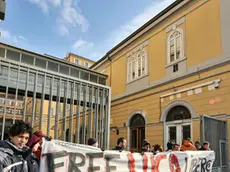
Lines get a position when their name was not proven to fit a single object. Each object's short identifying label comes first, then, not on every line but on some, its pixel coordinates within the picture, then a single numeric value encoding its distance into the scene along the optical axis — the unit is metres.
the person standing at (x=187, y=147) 5.10
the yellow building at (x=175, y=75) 6.55
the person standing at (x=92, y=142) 3.55
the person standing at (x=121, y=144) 3.91
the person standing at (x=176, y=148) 5.02
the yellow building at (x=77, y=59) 24.90
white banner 2.48
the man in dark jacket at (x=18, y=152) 1.68
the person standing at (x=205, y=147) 5.02
